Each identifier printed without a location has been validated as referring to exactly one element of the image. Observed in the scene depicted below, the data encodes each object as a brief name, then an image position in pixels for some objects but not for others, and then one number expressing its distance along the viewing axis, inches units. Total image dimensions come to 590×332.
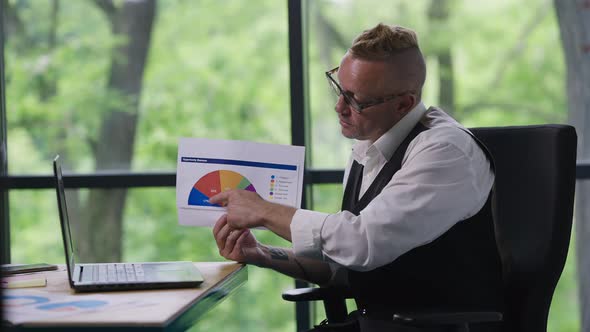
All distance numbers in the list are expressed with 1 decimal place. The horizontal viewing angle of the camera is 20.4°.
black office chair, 140.9
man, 138.1
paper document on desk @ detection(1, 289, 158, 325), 125.7
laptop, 135.2
